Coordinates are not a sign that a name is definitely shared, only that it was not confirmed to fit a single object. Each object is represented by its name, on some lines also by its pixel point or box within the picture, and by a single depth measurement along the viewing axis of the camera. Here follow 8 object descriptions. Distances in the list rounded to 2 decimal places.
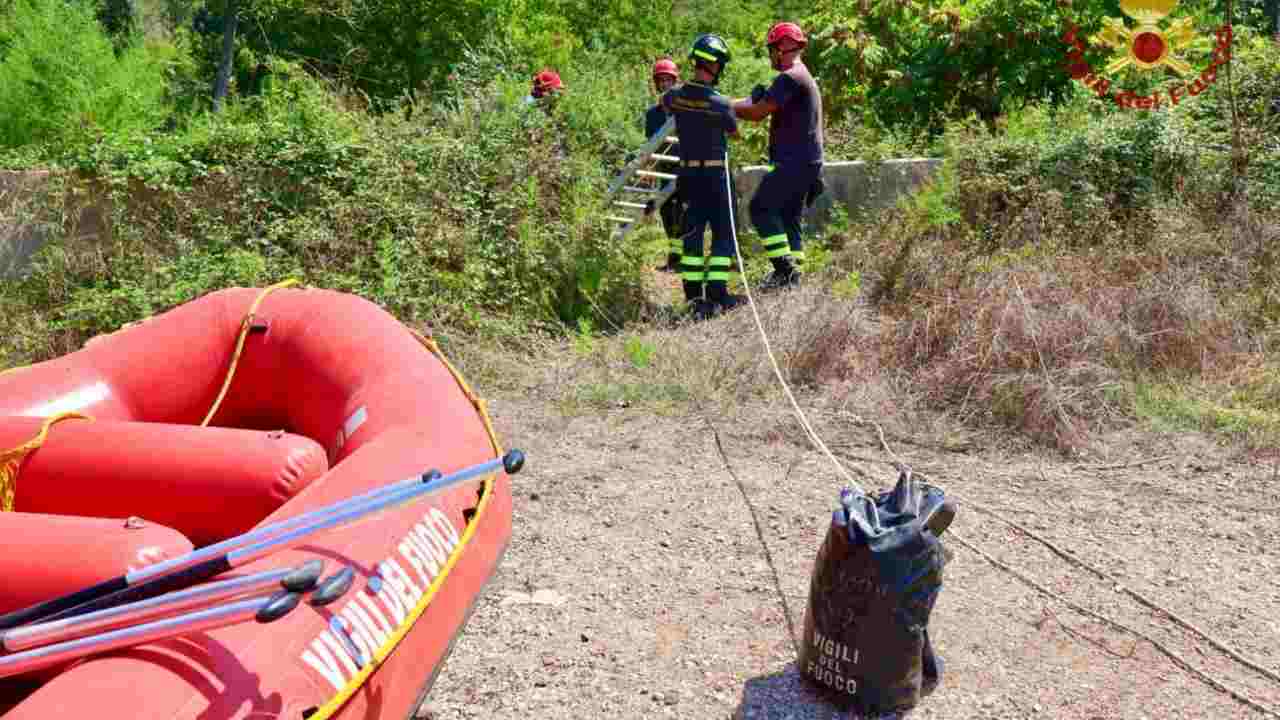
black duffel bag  3.33
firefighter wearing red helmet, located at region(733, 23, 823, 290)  7.85
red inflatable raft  2.71
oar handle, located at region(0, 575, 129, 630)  2.88
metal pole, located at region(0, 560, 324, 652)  2.68
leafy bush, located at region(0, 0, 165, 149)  9.62
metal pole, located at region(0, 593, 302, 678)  2.59
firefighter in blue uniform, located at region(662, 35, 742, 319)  7.79
